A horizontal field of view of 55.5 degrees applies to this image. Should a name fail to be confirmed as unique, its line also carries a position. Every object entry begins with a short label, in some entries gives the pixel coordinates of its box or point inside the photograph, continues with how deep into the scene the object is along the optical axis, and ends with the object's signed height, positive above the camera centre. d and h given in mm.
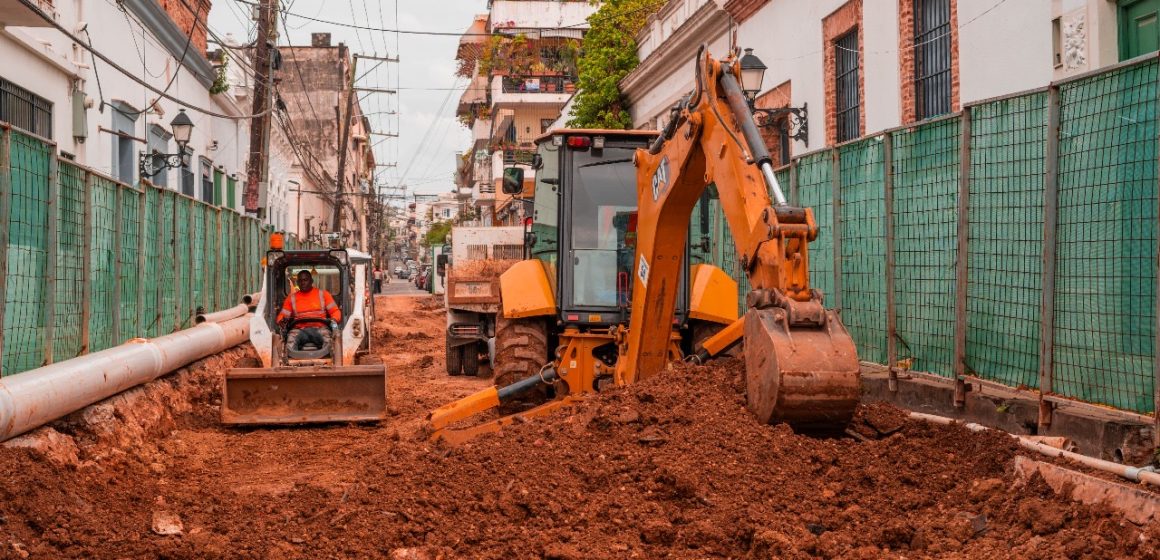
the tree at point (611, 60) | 28109 +5617
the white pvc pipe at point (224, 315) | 14414 -491
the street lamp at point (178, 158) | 20156 +2293
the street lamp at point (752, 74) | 13484 +2515
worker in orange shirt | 12477 -400
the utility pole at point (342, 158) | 44438 +5107
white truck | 15727 -605
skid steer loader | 10836 -901
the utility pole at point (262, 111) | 23172 +3621
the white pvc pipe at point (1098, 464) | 4770 -875
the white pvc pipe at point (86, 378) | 6906 -751
